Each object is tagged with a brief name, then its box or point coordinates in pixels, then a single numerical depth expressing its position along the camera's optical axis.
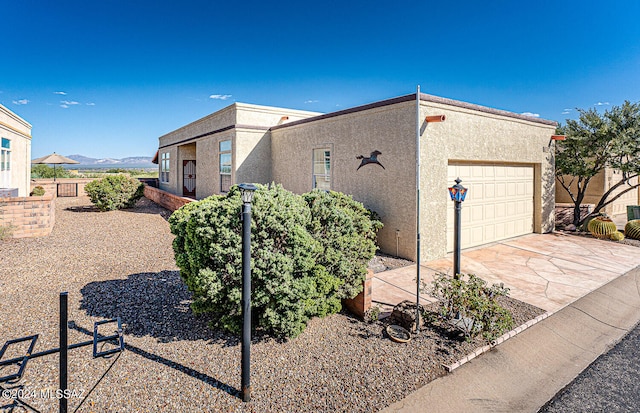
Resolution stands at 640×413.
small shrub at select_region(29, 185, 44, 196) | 16.77
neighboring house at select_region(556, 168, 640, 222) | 13.73
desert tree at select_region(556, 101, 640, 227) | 10.28
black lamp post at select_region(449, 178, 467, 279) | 4.57
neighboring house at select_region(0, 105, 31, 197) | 14.07
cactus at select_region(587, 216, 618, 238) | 10.07
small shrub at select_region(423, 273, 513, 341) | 3.90
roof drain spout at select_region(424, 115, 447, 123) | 7.04
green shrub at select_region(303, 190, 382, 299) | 4.11
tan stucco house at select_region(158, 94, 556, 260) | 7.51
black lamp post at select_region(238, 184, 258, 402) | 2.79
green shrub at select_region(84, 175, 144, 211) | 14.53
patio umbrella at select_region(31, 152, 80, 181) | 21.80
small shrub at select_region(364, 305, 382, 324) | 4.29
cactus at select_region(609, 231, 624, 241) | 9.90
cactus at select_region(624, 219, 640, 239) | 10.18
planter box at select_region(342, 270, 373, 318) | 4.36
